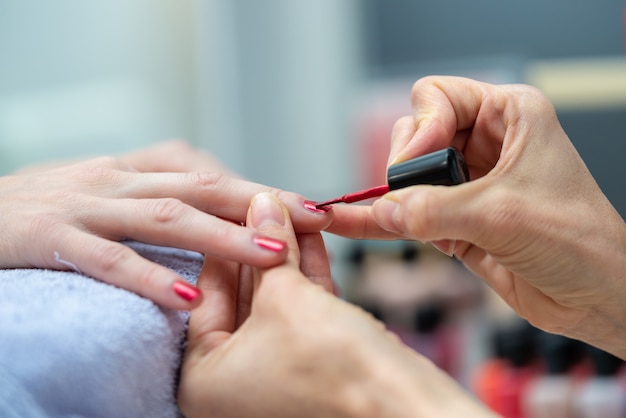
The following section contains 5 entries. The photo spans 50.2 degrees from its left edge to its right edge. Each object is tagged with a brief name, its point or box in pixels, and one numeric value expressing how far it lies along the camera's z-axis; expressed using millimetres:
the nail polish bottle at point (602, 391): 1146
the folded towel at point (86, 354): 511
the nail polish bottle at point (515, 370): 1230
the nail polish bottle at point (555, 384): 1179
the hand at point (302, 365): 446
